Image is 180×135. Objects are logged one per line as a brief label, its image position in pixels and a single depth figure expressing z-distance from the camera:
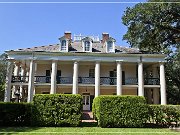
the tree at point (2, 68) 52.87
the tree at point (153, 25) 26.19
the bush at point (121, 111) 15.61
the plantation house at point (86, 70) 31.22
